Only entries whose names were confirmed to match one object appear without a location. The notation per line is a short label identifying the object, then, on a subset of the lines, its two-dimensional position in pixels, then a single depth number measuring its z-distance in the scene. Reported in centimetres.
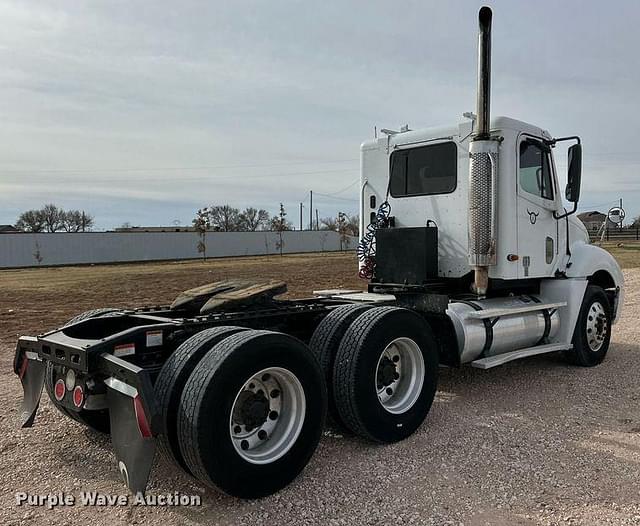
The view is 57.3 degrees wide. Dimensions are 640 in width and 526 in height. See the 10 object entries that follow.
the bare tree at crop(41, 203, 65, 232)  8883
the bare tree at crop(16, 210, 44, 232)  8693
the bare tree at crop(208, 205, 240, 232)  9950
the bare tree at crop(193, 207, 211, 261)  5816
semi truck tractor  365
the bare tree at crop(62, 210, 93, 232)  9188
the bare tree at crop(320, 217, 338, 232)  9144
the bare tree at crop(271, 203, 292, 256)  6994
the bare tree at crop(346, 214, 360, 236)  6638
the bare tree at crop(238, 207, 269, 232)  10106
